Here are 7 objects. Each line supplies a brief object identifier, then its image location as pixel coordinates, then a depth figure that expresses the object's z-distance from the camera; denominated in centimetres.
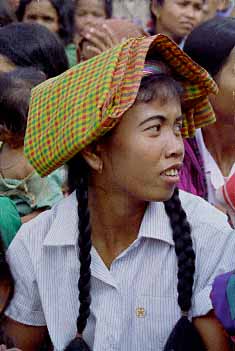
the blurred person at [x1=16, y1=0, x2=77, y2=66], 581
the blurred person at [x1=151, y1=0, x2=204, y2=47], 542
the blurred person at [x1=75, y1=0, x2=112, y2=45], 612
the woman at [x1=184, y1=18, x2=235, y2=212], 365
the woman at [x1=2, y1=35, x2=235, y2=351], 257
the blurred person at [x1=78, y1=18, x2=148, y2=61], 417
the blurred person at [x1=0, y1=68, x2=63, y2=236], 360
